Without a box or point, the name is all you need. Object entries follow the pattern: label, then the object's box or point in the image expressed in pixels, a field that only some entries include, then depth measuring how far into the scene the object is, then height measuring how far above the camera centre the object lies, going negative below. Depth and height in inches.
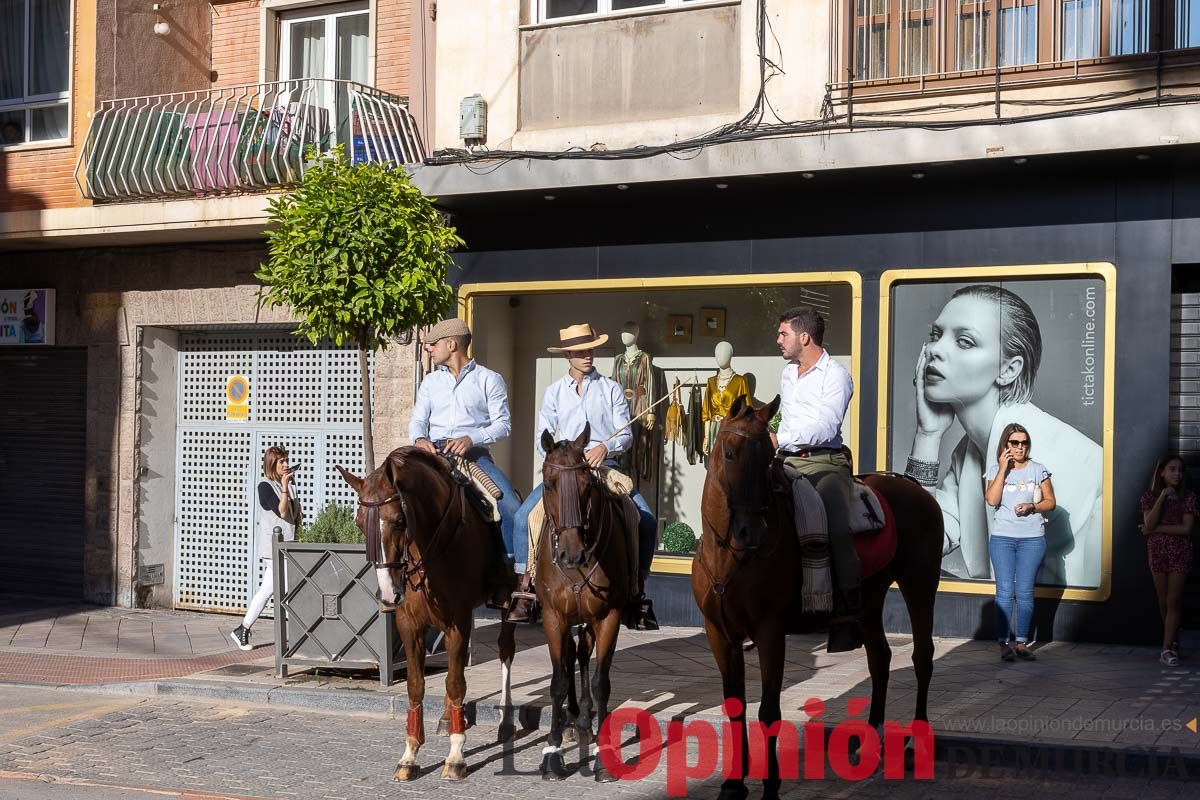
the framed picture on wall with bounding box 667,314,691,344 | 544.4 +28.5
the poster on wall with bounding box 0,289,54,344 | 641.6 +37.3
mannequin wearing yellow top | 534.3 +3.6
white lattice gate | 585.9 -21.2
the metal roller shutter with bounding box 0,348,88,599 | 650.8 -38.8
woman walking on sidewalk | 485.1 -40.3
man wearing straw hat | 346.0 -2.5
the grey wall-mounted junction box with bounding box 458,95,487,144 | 540.1 +114.2
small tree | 389.4 +41.9
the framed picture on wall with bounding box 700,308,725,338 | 537.0 +30.7
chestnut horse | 276.2 -36.5
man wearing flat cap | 354.9 -1.1
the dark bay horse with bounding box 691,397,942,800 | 255.6 -34.3
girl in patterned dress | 414.3 -43.5
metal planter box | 393.7 -66.0
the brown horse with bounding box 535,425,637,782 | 281.7 -39.3
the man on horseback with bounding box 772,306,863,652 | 280.7 -7.4
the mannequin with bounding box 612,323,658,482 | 547.5 +3.9
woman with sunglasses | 430.0 -41.0
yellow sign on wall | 609.3 -2.7
